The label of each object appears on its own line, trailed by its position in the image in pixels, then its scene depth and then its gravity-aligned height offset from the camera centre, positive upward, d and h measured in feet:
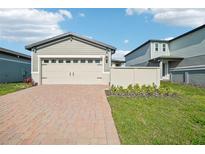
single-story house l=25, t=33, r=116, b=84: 41.34 +4.24
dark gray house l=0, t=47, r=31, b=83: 45.84 +3.19
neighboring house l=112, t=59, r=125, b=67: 66.79 +6.11
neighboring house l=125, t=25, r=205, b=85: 42.92 +6.83
